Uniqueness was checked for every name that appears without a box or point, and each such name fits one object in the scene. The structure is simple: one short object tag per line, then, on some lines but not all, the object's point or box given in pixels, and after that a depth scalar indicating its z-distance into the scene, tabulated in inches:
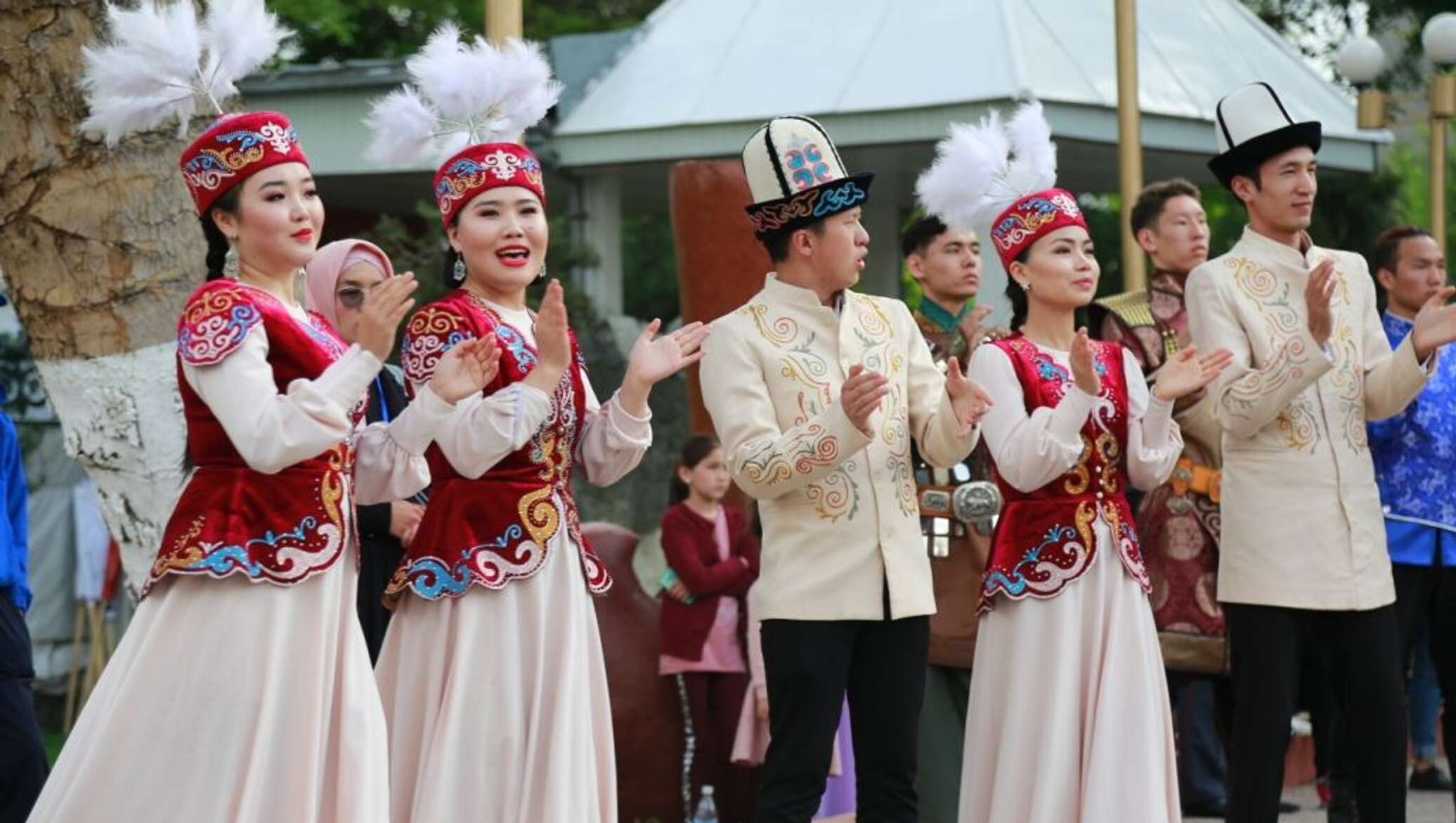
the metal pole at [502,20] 446.9
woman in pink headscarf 457.7
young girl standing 645.9
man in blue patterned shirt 532.1
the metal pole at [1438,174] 880.3
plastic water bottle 658.2
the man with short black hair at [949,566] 523.5
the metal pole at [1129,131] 684.7
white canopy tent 946.7
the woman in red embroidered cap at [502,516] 387.2
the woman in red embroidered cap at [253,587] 343.0
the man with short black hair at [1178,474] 556.7
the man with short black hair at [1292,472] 472.4
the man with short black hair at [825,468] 423.5
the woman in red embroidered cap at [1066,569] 433.4
